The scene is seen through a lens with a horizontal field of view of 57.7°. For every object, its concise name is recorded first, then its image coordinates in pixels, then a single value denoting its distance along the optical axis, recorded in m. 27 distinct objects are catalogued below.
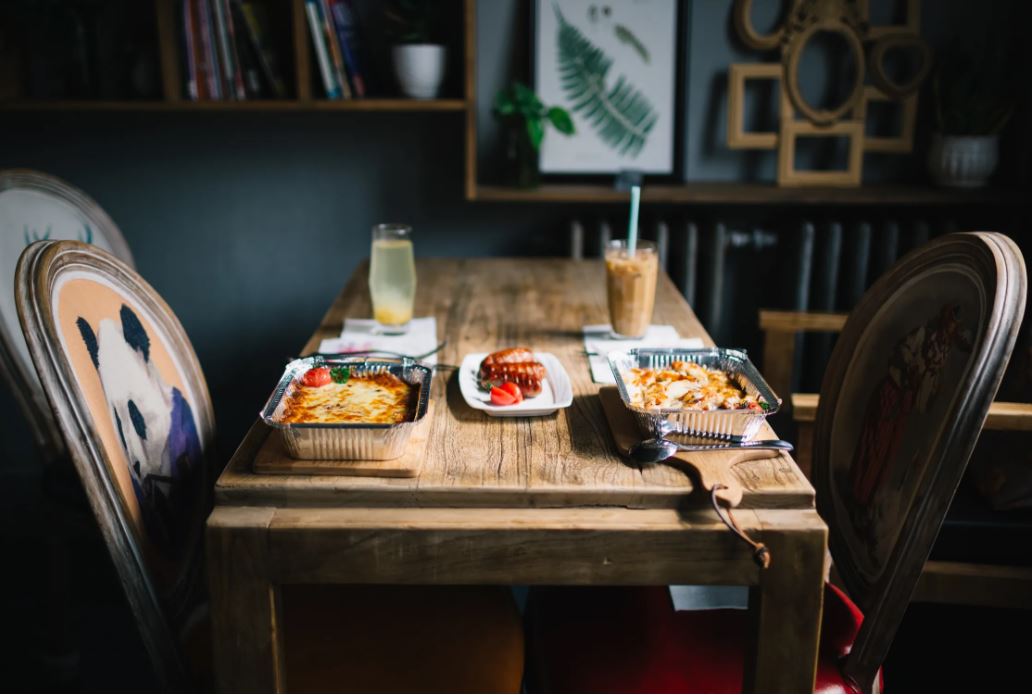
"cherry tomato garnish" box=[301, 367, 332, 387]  1.23
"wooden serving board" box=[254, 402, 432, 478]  1.05
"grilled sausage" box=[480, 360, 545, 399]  1.32
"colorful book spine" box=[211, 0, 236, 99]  2.47
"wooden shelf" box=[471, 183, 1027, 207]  2.59
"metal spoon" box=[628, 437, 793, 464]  1.08
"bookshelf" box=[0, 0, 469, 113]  2.49
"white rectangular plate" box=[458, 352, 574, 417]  1.25
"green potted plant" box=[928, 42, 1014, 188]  2.60
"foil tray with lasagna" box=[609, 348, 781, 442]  1.12
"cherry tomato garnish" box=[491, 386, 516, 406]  1.27
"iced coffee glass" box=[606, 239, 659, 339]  1.63
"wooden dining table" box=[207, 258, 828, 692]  1.00
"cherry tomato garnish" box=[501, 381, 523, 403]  1.28
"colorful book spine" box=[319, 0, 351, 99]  2.49
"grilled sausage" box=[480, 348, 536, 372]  1.38
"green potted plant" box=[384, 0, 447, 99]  2.53
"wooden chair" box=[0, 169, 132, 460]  1.62
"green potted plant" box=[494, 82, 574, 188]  2.60
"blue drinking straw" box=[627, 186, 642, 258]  1.56
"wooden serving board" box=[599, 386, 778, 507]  1.01
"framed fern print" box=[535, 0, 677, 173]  2.70
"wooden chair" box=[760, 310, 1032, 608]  1.54
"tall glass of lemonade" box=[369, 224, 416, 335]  1.71
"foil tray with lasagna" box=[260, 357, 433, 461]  1.05
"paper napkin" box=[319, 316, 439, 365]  1.59
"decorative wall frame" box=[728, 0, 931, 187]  2.65
